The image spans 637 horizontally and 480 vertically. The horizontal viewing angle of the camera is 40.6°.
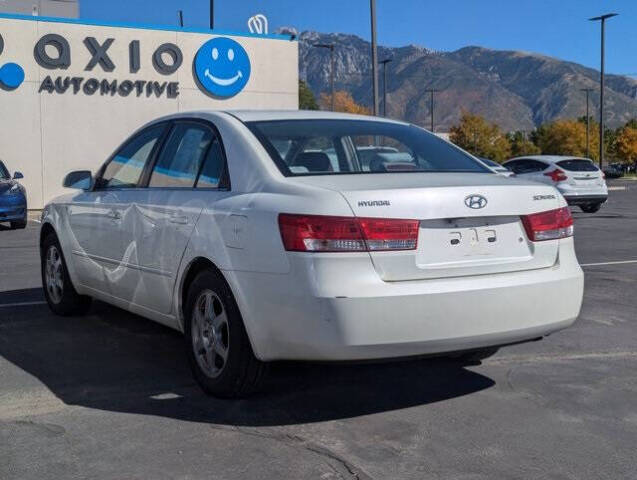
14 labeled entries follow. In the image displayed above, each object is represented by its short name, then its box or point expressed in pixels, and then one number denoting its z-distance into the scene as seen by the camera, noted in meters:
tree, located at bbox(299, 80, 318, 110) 101.69
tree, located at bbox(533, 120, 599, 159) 94.69
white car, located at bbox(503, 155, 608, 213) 21.36
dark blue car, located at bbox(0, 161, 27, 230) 16.36
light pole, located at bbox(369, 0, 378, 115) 26.69
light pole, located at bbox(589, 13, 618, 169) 44.62
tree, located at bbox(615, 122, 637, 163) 95.44
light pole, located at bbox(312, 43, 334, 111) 44.64
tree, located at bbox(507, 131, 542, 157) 100.75
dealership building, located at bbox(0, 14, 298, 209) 24.25
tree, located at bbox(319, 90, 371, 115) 95.81
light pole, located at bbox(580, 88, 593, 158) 85.32
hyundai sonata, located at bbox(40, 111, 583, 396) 3.97
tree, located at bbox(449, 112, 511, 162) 95.44
